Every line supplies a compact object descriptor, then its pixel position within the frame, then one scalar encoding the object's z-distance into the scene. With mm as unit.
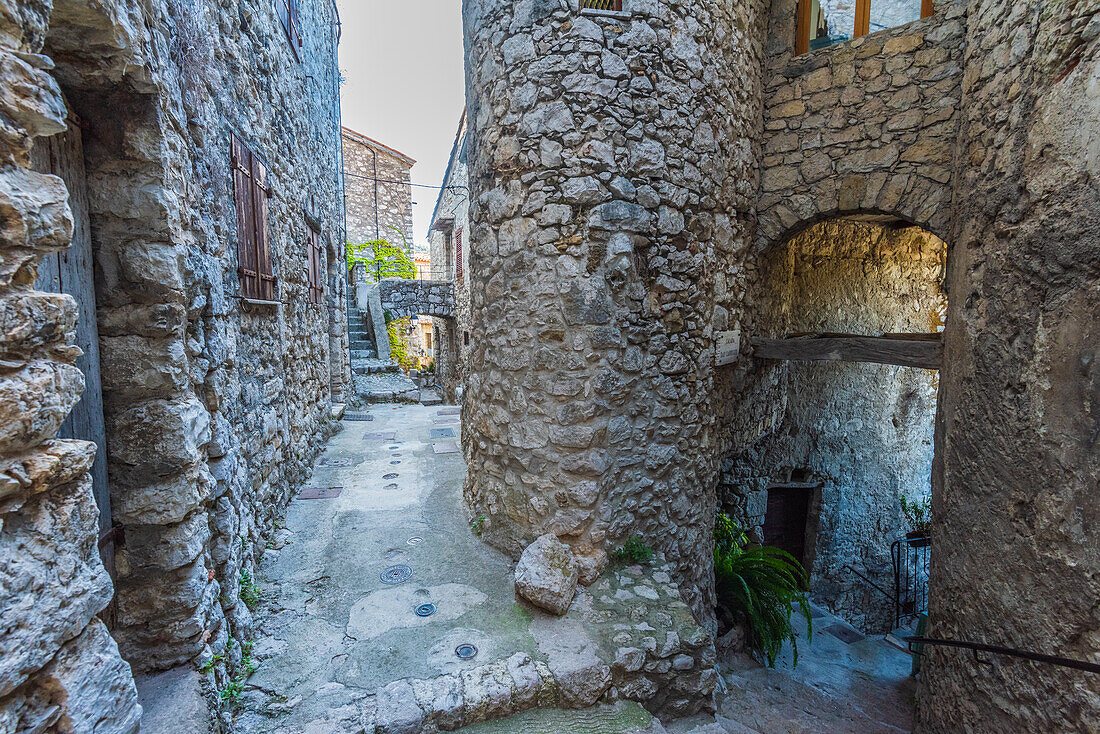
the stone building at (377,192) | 16188
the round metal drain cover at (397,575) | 3227
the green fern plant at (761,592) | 4531
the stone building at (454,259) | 12367
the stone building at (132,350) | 1069
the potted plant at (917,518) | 7263
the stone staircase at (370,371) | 10016
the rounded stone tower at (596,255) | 3135
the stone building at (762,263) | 2500
